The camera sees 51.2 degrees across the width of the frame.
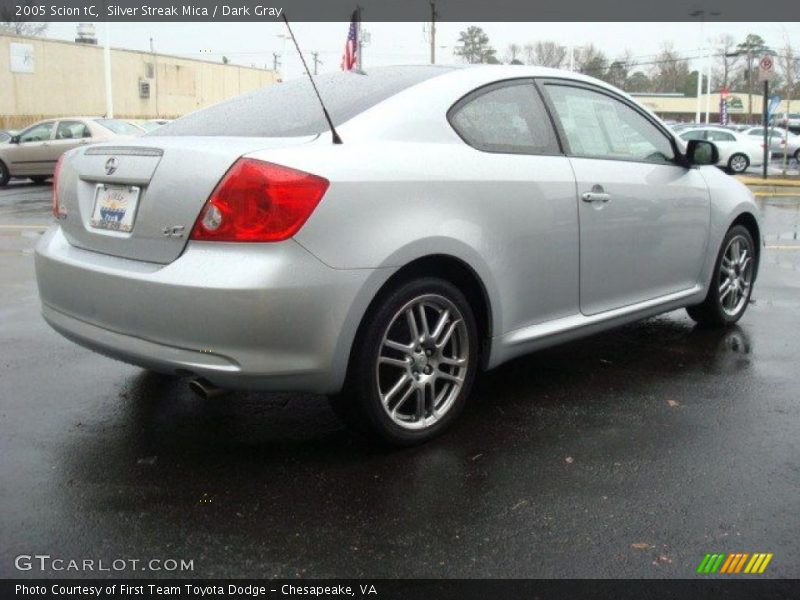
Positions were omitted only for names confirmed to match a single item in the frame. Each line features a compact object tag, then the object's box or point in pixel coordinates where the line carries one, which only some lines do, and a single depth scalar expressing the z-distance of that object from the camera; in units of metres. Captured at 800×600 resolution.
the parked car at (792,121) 43.40
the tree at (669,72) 77.38
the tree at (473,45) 78.36
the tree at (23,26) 51.50
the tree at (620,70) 72.09
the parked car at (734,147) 25.58
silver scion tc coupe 2.91
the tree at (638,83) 79.03
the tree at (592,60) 70.06
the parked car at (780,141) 30.60
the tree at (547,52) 63.84
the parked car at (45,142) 18.73
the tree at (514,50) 65.75
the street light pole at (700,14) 42.23
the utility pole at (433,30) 51.09
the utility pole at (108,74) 33.23
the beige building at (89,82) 37.62
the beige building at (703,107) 83.62
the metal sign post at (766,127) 20.40
